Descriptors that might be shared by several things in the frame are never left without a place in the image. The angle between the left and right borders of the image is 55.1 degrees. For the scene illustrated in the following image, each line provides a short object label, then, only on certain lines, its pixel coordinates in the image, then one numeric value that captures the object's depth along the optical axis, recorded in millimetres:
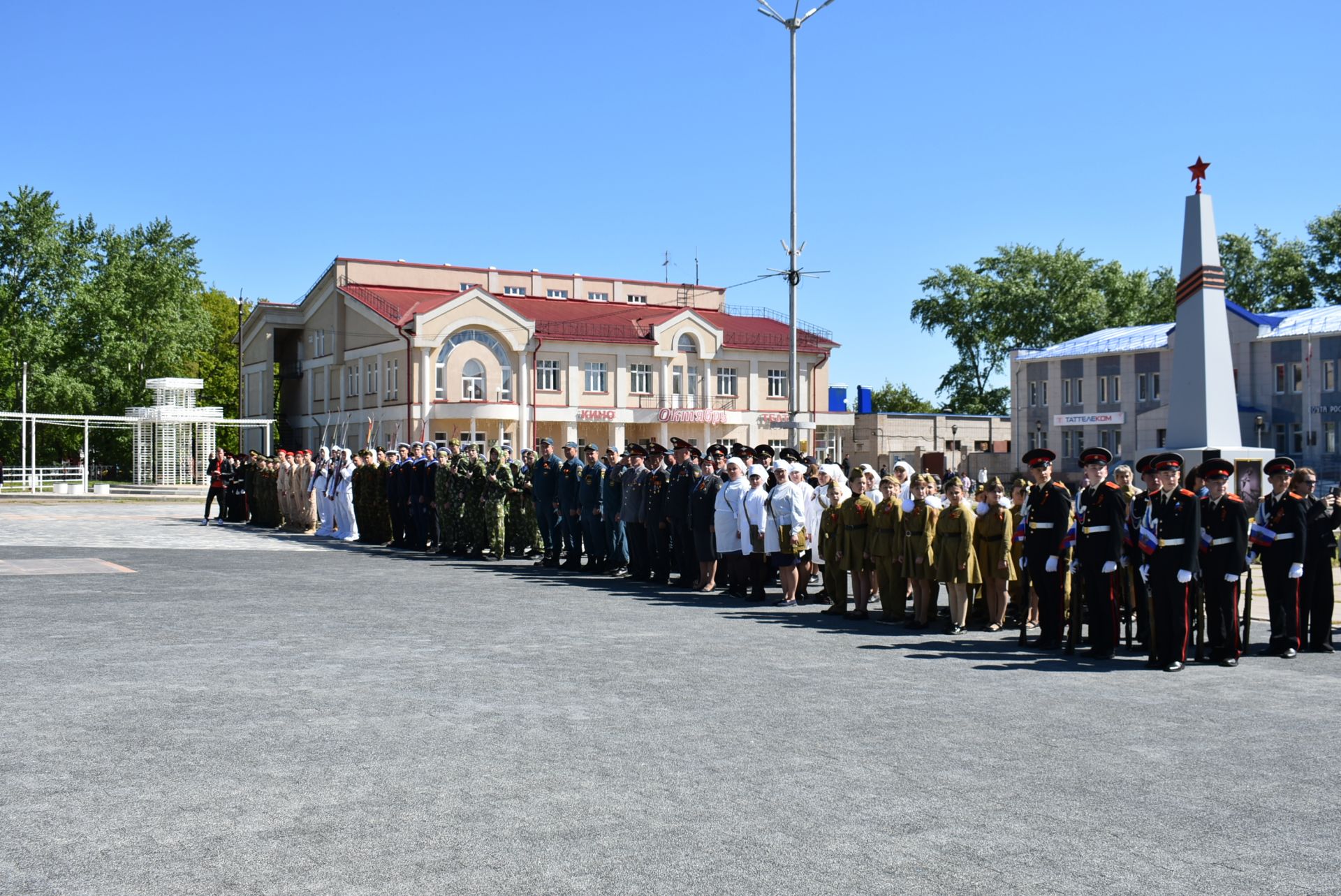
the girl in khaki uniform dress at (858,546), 13625
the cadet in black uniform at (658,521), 17109
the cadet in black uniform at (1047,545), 11508
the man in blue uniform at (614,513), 18500
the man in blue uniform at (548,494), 19891
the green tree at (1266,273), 73750
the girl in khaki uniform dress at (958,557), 12539
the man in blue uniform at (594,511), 18859
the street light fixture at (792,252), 28422
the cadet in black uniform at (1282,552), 11219
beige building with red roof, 55781
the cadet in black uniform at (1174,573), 10312
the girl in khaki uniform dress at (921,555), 12750
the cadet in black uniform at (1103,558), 10930
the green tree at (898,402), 97875
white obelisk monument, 20938
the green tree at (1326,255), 72562
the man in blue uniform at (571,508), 19297
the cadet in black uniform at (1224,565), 10547
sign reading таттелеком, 62969
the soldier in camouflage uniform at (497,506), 20969
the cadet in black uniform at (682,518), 16750
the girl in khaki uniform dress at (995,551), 12672
